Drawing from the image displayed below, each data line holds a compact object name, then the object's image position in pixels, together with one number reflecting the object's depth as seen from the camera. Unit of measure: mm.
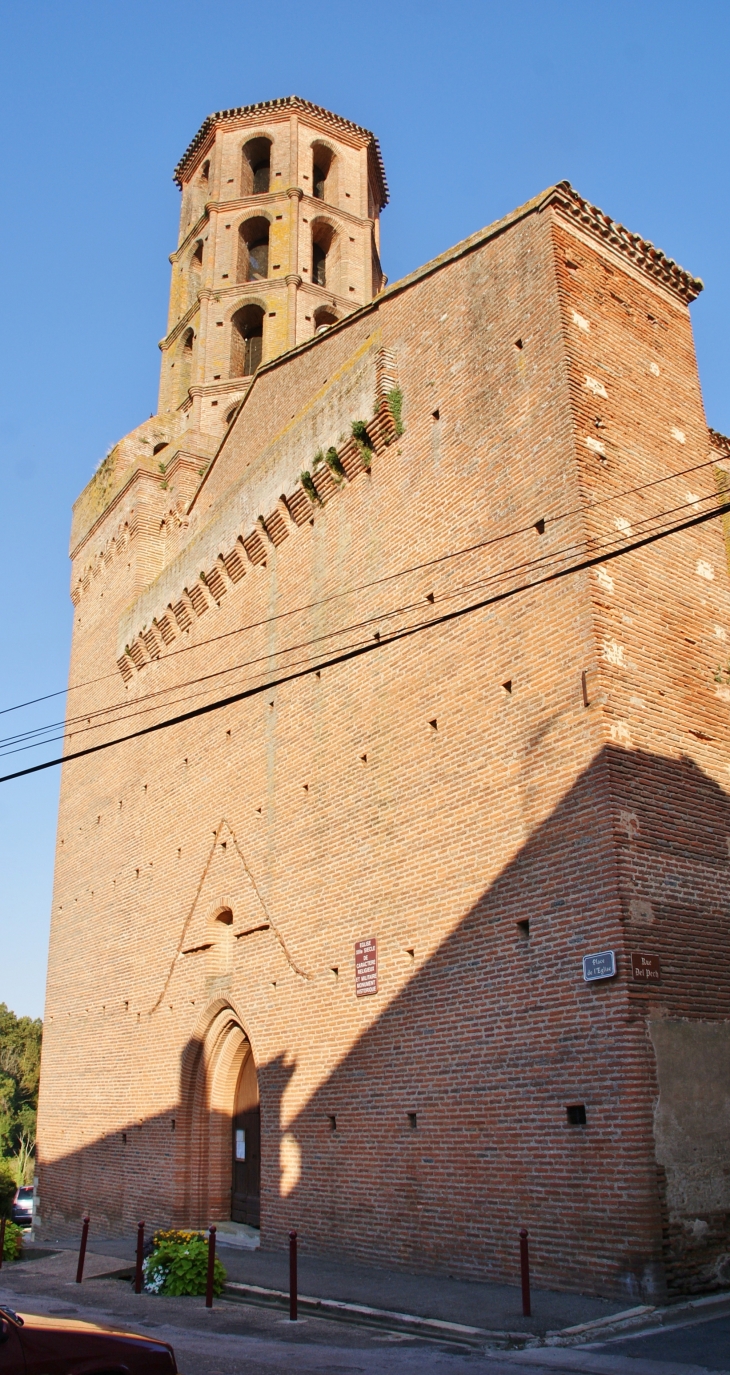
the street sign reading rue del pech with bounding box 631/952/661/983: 9297
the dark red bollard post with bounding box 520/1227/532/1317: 8172
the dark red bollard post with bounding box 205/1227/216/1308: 10141
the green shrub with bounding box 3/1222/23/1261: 14359
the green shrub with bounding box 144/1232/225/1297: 10805
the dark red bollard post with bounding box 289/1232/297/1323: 9328
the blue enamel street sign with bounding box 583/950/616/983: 9312
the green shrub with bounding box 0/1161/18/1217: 22516
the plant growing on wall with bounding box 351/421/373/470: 14836
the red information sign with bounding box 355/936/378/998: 12562
